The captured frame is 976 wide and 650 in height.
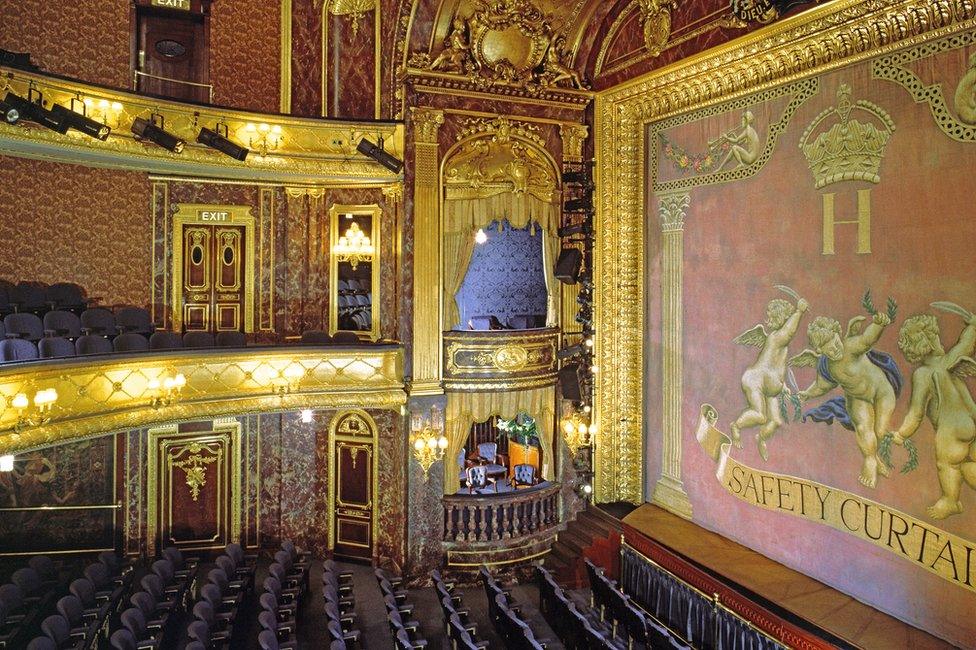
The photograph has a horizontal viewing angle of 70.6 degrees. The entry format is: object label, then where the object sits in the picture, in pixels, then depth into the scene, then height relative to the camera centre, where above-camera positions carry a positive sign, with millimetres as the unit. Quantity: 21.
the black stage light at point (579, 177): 11039 +2279
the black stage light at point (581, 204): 11078 +1844
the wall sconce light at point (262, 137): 10305 +2728
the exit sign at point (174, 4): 11254 +5141
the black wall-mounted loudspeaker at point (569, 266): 10926 +844
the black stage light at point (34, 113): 7699 +2309
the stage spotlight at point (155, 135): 9031 +2404
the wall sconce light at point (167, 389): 9125 -961
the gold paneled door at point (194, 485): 11195 -2761
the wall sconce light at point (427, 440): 10453 -1847
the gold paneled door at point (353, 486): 11297 -2777
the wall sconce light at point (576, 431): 11242 -1840
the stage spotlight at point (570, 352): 10906 -531
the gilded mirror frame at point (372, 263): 11258 +916
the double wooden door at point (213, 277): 11375 +668
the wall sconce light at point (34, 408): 7281 -988
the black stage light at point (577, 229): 10969 +1432
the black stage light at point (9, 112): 7602 +2272
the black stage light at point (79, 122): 7944 +2324
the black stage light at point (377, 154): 10344 +2477
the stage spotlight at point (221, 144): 9531 +2400
